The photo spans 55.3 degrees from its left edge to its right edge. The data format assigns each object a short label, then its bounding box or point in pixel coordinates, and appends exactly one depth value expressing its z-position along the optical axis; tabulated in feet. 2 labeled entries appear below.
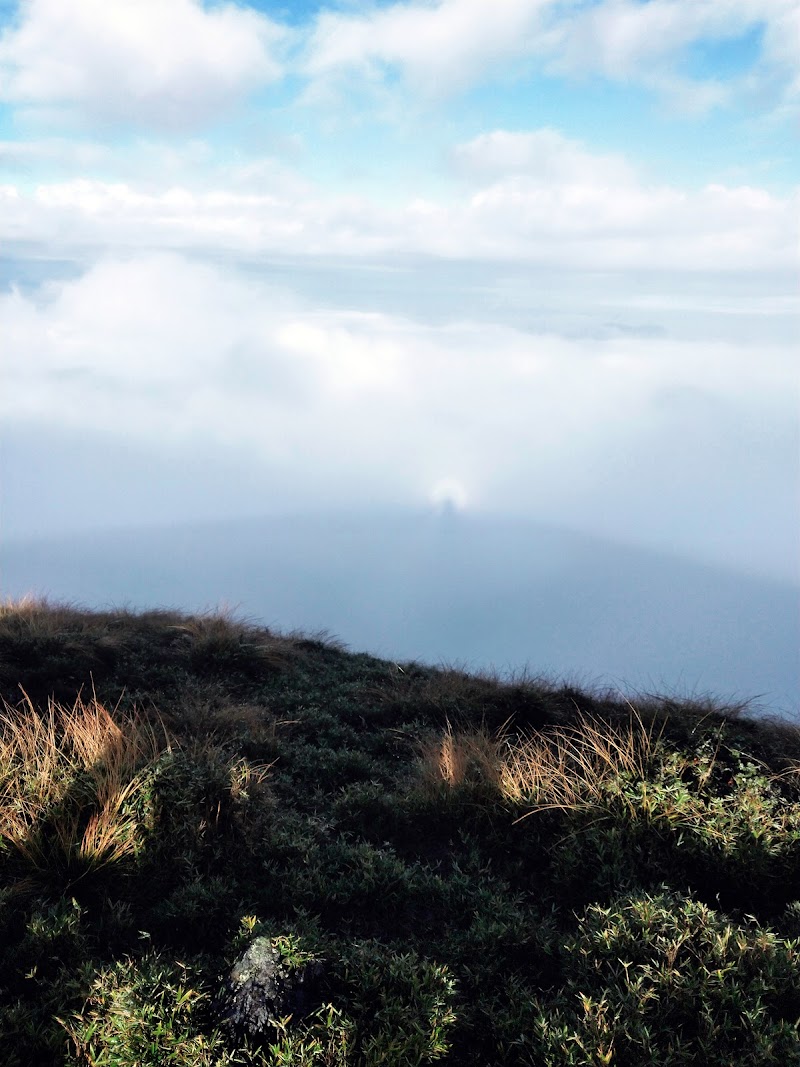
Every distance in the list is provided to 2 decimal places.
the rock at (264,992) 10.13
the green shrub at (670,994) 10.20
